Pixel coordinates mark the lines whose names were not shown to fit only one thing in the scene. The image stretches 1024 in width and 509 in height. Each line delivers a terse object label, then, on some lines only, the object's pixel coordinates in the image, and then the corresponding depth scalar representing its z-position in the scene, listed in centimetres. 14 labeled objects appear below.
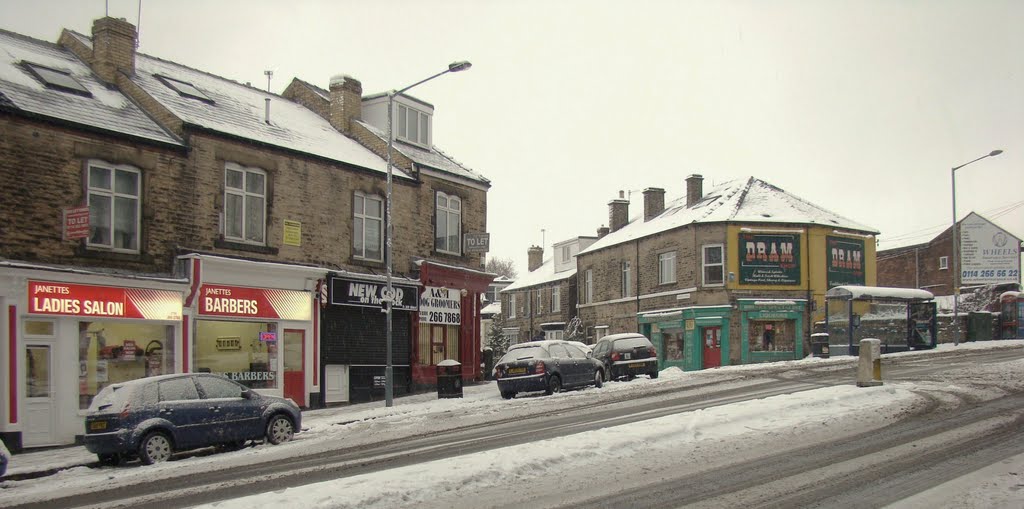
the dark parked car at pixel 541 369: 2306
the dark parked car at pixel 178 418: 1387
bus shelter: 3459
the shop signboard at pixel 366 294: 2457
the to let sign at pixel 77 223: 1778
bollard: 1895
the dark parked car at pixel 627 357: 2725
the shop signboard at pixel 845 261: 4094
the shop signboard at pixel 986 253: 5408
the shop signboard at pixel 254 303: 2123
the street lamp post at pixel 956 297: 3852
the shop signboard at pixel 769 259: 4003
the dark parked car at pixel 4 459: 1231
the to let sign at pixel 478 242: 2920
